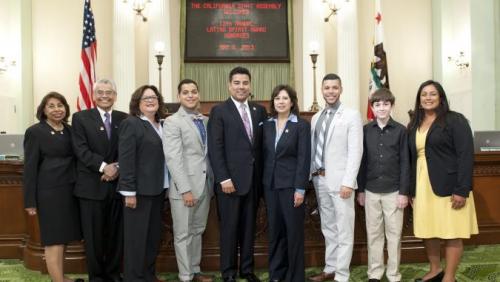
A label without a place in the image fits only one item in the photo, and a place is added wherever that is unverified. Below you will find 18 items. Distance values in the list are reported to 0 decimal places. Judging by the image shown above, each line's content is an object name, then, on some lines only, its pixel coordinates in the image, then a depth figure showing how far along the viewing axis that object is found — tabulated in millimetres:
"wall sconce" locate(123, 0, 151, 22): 10531
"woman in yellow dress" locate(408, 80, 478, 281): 3488
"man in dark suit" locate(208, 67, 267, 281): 3666
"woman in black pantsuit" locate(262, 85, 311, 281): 3592
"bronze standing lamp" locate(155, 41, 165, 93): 9422
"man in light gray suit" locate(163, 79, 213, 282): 3619
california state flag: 9633
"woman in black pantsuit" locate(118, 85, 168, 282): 3525
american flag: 7723
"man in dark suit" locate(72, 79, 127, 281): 3672
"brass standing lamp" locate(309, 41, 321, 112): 9133
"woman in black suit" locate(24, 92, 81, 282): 3596
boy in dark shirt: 3717
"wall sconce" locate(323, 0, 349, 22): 10977
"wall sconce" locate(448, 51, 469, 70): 9962
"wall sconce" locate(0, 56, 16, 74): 9562
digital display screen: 11422
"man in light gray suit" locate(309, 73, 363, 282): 3678
